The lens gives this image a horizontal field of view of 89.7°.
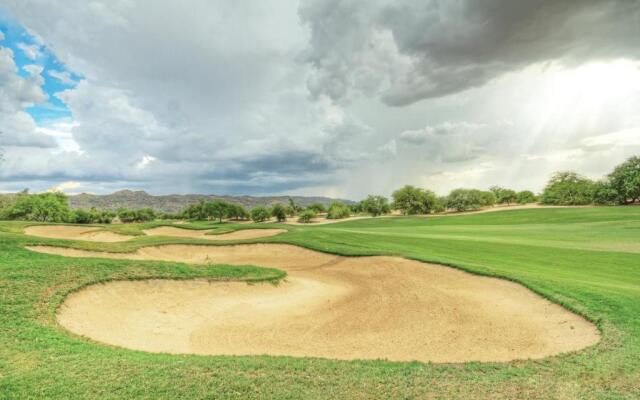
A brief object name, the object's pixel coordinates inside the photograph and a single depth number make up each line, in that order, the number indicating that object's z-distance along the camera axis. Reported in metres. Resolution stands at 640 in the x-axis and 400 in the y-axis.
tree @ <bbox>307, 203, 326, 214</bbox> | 114.74
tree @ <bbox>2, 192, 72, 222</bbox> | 69.88
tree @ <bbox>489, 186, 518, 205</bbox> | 122.56
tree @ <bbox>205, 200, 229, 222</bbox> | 99.25
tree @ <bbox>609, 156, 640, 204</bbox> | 66.32
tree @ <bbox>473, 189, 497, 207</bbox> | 91.88
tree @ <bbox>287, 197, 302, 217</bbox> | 116.38
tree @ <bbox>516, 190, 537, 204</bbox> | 119.56
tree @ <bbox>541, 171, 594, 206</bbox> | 80.88
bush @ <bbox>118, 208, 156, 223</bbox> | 107.38
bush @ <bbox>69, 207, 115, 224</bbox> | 90.52
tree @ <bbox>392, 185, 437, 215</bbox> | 88.75
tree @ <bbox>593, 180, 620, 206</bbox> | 69.88
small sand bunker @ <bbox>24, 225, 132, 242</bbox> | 32.53
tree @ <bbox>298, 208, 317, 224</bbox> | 90.62
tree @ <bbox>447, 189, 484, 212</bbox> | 90.44
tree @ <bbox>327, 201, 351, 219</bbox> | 97.71
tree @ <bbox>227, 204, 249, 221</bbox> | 101.87
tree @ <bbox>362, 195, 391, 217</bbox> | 99.31
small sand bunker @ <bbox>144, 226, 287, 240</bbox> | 34.50
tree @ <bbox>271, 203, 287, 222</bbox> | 100.06
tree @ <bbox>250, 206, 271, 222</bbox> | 98.06
